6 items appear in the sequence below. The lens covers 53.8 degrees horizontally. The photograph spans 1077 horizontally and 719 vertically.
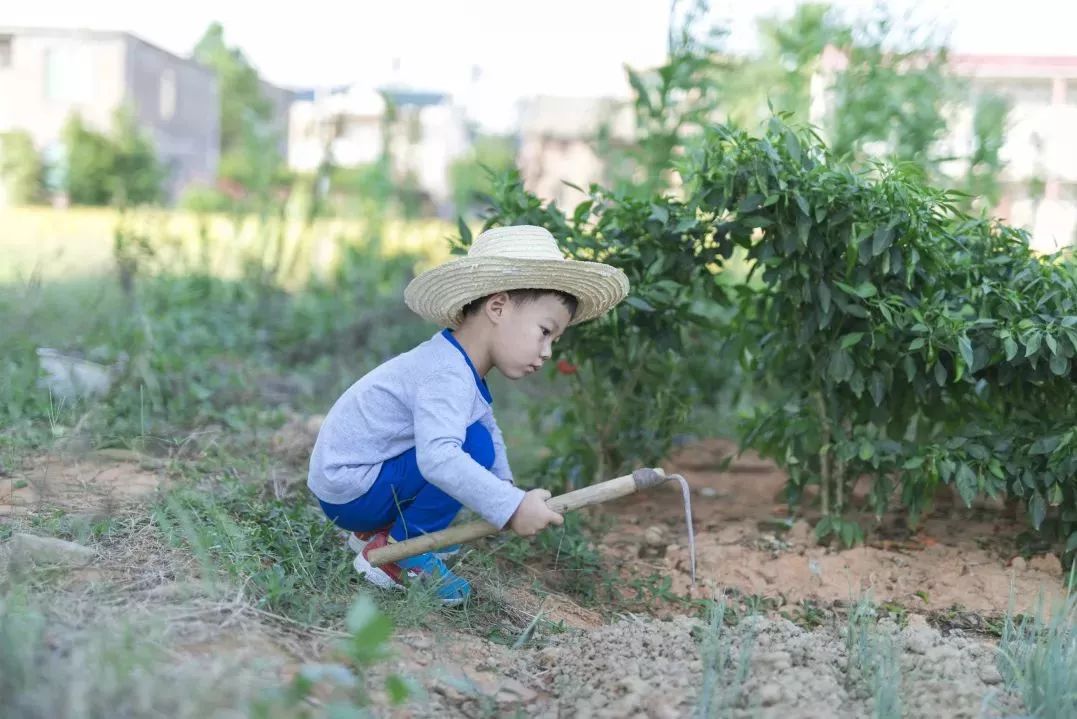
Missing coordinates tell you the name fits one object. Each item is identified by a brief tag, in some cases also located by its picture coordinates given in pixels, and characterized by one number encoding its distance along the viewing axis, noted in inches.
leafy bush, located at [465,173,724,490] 148.7
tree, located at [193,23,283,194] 1276.8
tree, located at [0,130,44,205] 847.1
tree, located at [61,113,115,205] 824.5
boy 115.3
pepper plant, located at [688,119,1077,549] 131.2
